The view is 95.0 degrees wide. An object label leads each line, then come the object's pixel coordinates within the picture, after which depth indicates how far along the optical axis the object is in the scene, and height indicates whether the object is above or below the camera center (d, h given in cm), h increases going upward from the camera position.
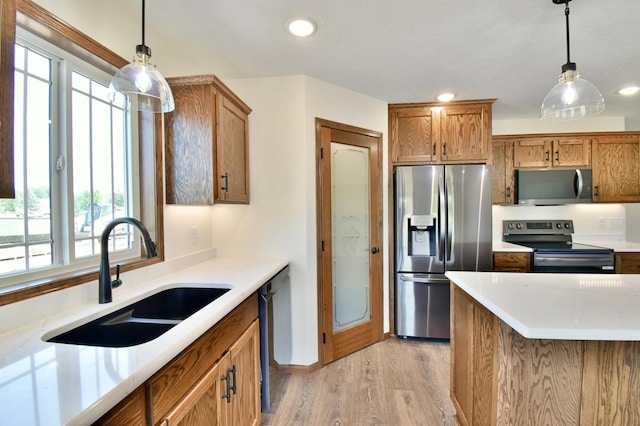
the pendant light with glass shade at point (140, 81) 112 +52
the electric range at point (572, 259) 278 -47
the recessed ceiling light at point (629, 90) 262 +107
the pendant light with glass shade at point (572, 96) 144 +57
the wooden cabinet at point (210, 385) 79 -58
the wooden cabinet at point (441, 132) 288 +78
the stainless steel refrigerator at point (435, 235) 274 -23
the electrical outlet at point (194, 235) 211 -15
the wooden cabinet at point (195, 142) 176 +44
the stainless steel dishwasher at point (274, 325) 171 -80
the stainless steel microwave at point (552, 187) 309 +24
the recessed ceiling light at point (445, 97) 273 +108
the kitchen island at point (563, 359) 101 -59
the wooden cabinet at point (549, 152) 319 +62
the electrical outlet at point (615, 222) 339 -16
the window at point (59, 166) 114 +22
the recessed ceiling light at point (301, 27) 167 +109
